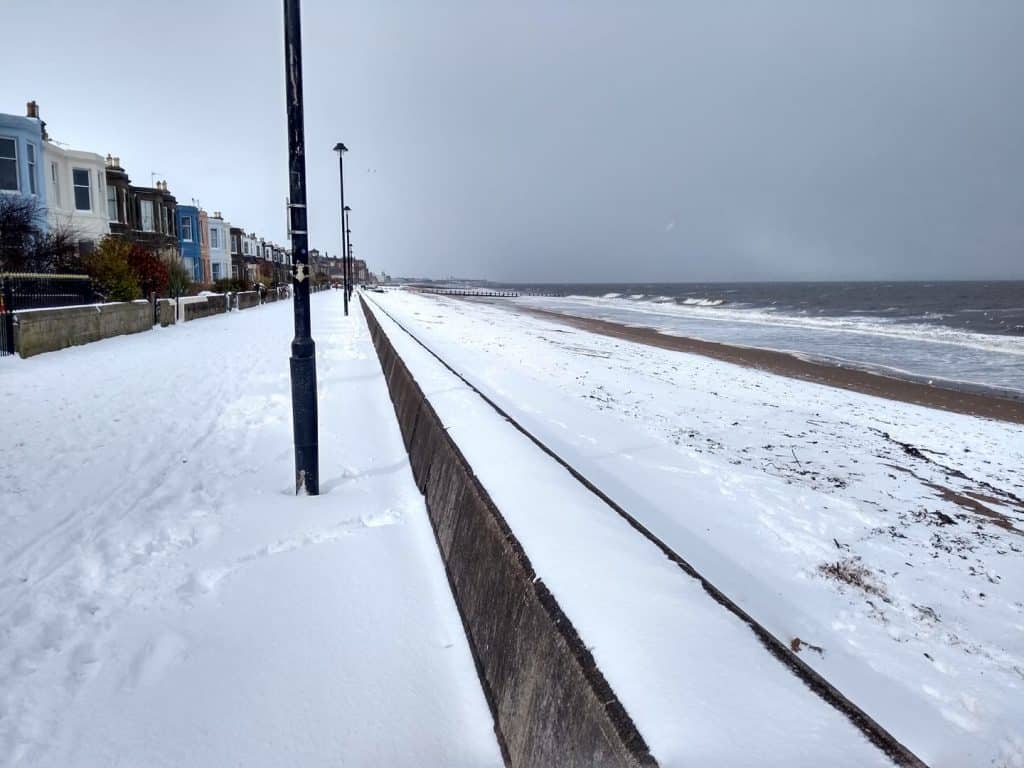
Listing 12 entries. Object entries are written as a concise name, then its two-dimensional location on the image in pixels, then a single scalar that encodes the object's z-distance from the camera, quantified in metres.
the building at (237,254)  70.16
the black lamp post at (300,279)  5.11
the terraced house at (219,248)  59.50
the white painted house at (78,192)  29.48
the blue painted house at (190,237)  50.69
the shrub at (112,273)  19.34
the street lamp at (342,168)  28.58
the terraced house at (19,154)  25.67
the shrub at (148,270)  23.16
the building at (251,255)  74.88
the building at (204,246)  54.59
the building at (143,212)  37.25
